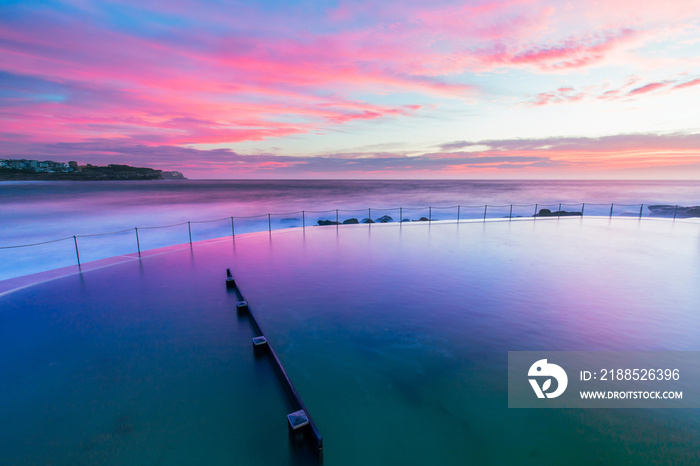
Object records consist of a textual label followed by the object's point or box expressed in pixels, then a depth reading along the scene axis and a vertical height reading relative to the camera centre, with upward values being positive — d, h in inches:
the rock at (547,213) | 733.5 -88.1
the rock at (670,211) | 848.3 -109.7
